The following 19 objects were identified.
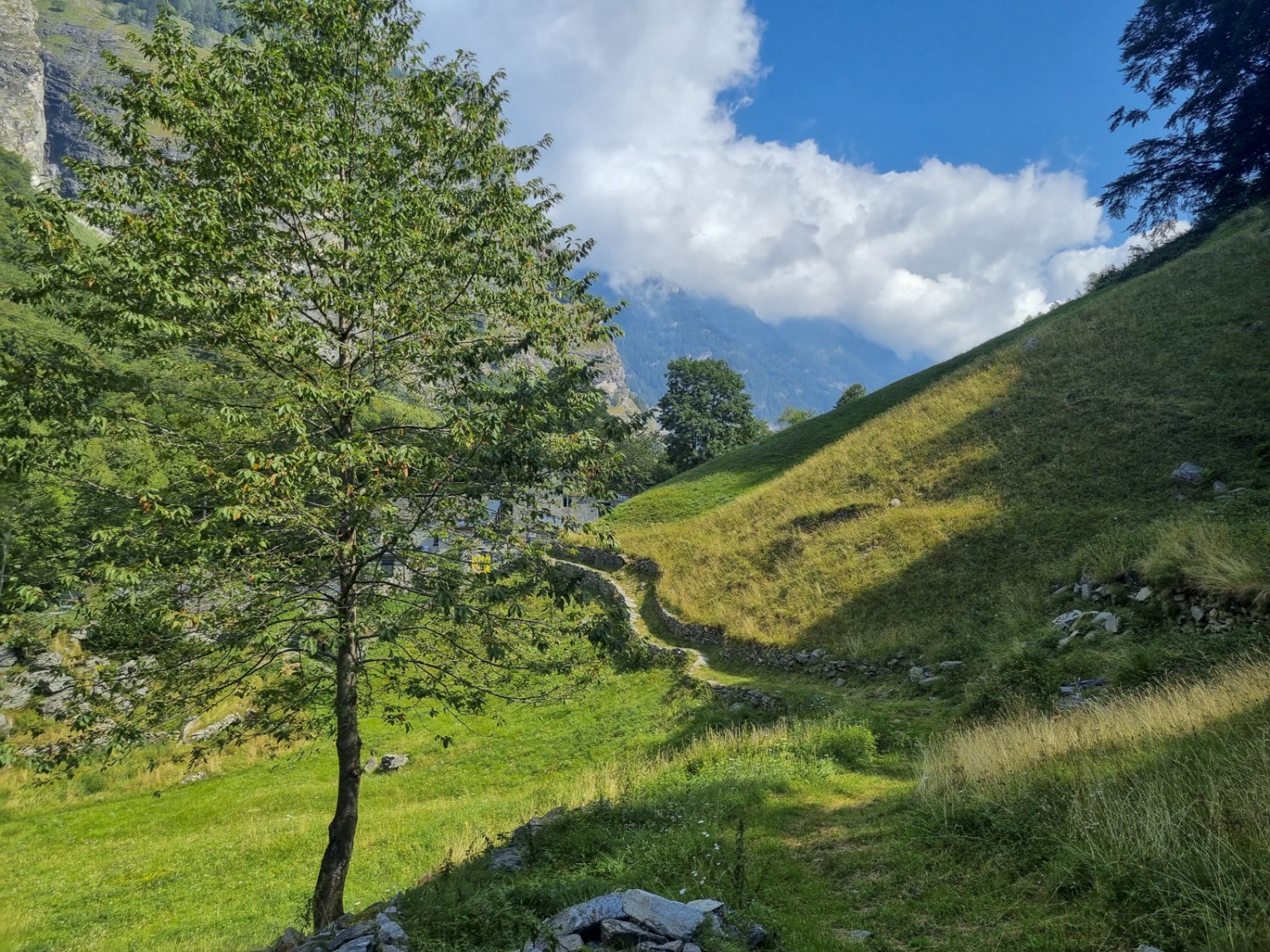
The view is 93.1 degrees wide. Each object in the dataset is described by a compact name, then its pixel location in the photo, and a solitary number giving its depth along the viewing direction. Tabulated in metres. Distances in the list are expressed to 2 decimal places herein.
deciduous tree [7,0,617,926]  6.85
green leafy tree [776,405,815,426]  117.75
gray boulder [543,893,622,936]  5.00
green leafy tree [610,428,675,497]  72.94
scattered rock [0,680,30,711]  20.18
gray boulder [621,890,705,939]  4.91
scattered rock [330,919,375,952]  5.40
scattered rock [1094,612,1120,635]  12.61
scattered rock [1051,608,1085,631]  13.82
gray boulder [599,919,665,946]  4.78
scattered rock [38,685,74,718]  21.06
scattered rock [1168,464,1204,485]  18.33
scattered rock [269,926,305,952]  6.59
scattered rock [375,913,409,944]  5.32
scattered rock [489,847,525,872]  7.89
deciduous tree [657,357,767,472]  80.94
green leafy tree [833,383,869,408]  79.19
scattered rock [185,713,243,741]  21.09
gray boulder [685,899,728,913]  5.46
